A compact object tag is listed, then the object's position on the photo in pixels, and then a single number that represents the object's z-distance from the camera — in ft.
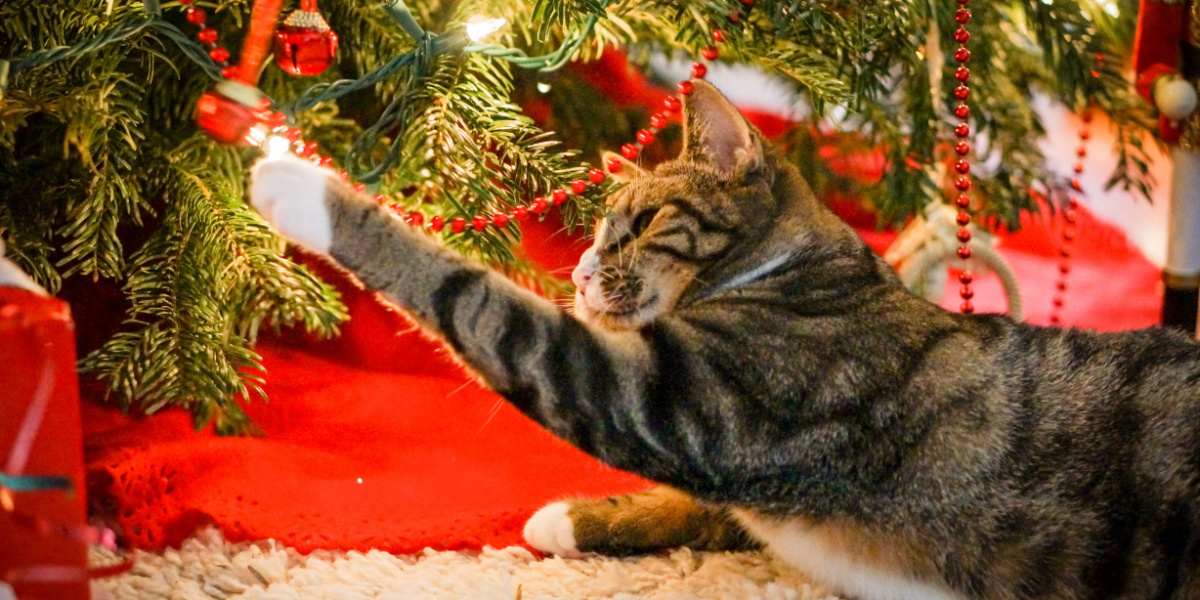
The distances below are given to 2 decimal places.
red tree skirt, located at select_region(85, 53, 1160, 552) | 3.34
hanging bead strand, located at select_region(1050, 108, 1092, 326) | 4.57
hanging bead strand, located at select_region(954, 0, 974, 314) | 3.47
